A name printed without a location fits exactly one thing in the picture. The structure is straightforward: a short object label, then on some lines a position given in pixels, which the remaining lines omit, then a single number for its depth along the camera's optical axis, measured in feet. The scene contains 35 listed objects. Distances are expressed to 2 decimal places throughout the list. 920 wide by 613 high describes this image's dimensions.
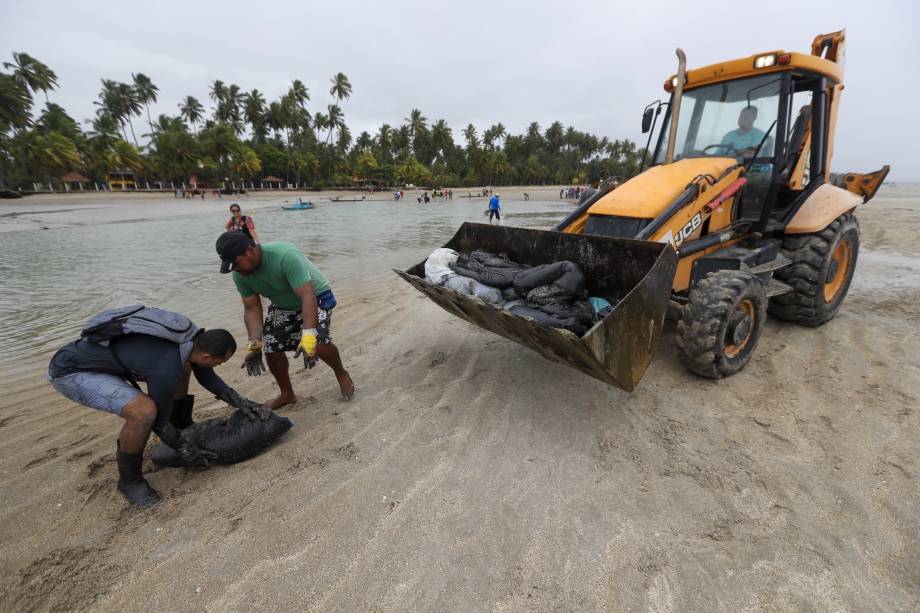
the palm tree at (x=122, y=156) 175.11
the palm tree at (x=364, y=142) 260.62
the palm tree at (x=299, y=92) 234.81
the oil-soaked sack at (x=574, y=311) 10.25
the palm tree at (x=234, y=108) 229.04
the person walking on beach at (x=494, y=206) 55.16
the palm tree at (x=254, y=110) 222.07
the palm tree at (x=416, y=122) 262.88
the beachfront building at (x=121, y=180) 181.68
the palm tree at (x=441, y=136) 265.75
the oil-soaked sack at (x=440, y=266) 12.22
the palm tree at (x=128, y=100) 235.81
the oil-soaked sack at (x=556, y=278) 10.74
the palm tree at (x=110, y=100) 232.94
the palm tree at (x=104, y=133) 175.94
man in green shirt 9.51
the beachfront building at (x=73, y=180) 170.86
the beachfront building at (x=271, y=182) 199.67
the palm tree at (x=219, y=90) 228.43
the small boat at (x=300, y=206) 103.76
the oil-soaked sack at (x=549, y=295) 10.69
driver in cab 13.44
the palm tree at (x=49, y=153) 146.92
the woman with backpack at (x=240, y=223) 25.54
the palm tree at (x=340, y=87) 263.49
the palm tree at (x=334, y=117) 245.86
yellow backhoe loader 10.31
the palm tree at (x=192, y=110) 246.47
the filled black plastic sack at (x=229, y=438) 8.85
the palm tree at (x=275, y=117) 220.84
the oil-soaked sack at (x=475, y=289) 11.60
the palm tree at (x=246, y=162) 183.21
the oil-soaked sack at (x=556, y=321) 9.78
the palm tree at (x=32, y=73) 185.78
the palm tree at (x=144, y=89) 241.35
